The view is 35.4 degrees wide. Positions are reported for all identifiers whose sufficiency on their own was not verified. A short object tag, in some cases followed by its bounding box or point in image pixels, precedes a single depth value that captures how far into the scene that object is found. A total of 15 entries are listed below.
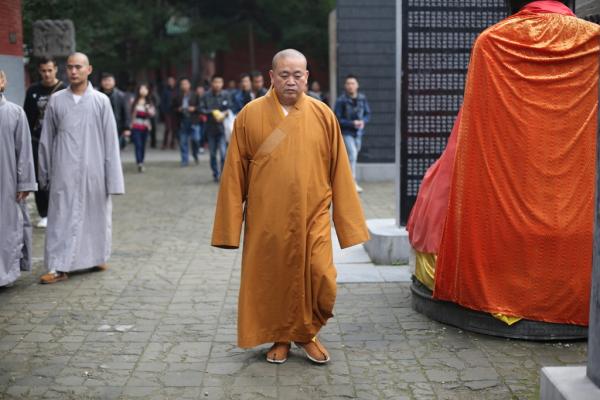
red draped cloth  5.88
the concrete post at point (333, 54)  17.39
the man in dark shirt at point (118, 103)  15.60
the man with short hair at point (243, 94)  15.66
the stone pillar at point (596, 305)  4.05
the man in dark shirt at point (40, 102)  10.00
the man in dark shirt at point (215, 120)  16.36
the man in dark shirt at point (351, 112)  14.34
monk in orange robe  5.45
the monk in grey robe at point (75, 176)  8.19
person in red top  18.58
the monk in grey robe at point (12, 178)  7.75
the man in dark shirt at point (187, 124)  19.28
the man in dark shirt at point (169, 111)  24.80
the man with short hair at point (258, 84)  15.20
